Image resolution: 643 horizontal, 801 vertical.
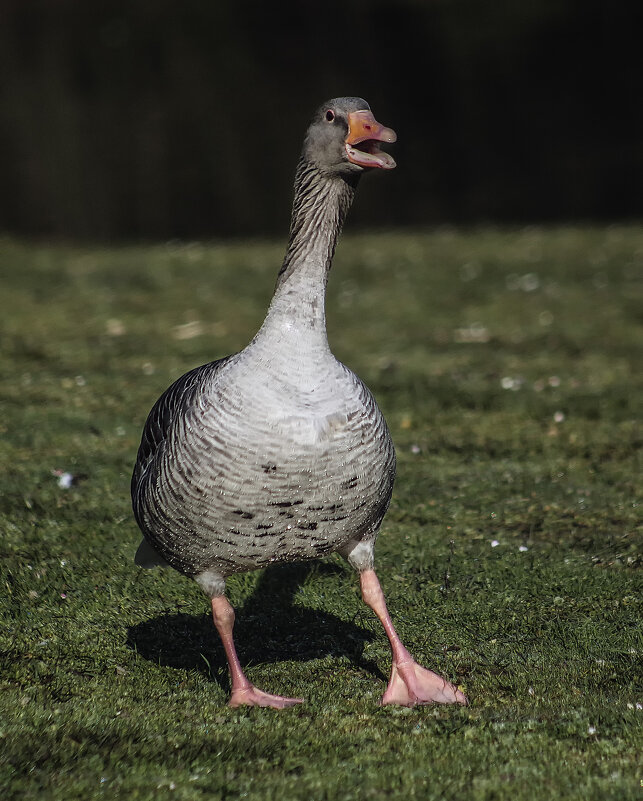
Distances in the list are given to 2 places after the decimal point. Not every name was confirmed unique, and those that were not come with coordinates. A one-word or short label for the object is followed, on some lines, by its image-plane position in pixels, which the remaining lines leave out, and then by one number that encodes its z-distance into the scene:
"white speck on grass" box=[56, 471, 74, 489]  17.77
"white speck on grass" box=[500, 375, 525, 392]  23.61
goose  10.29
